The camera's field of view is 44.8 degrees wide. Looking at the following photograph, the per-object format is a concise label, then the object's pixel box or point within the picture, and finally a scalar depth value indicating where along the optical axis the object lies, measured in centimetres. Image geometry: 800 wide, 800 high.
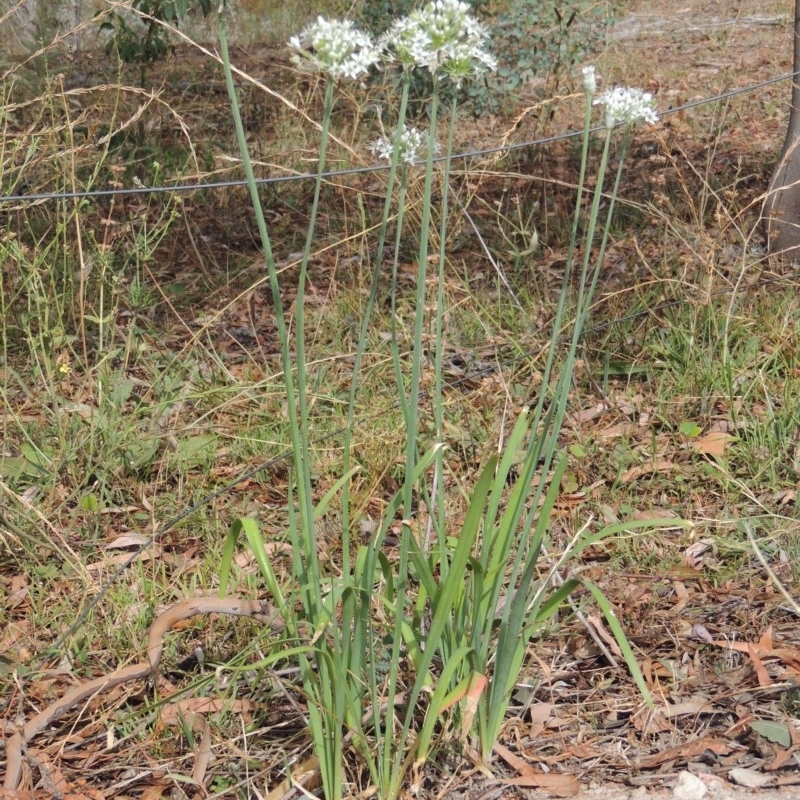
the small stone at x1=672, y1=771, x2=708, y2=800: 179
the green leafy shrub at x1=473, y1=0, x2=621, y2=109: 606
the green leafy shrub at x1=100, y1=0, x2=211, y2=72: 479
